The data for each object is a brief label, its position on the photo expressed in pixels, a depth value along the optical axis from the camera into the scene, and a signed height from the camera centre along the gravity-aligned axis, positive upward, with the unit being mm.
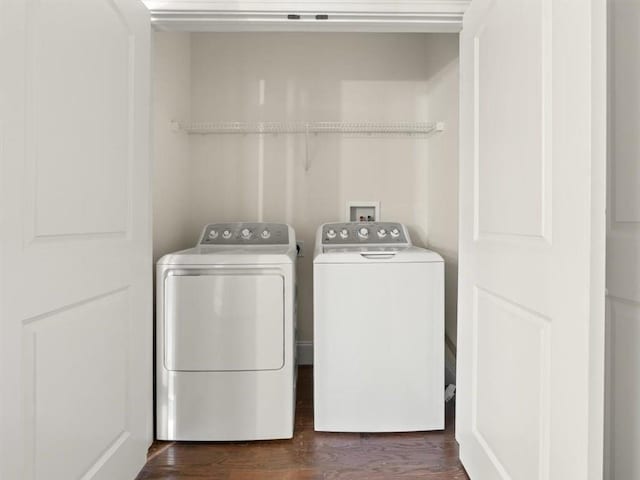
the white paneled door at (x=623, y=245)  944 -7
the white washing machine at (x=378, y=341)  1849 -444
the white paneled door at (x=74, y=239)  913 +0
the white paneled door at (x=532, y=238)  825 +7
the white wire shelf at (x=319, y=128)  2617 +704
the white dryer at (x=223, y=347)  1785 -458
